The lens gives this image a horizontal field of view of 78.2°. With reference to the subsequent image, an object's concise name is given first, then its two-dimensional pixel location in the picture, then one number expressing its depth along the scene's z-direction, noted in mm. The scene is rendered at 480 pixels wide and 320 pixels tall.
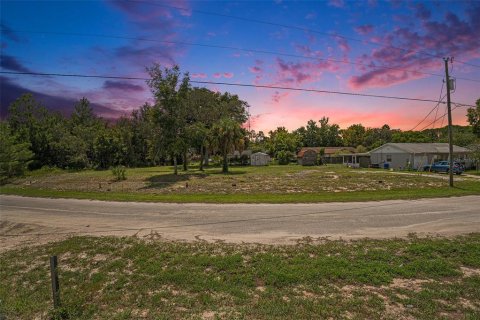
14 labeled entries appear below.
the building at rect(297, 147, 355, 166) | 71625
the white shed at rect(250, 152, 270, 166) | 70812
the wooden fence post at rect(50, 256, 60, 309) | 6393
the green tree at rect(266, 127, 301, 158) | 89812
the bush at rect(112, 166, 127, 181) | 34316
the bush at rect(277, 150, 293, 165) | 80188
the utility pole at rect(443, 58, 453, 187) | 25797
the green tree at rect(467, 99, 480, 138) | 53219
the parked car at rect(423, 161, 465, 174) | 39388
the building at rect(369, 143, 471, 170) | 48500
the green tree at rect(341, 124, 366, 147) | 115794
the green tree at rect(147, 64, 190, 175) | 35750
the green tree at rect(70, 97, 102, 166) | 66175
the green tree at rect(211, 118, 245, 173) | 44225
